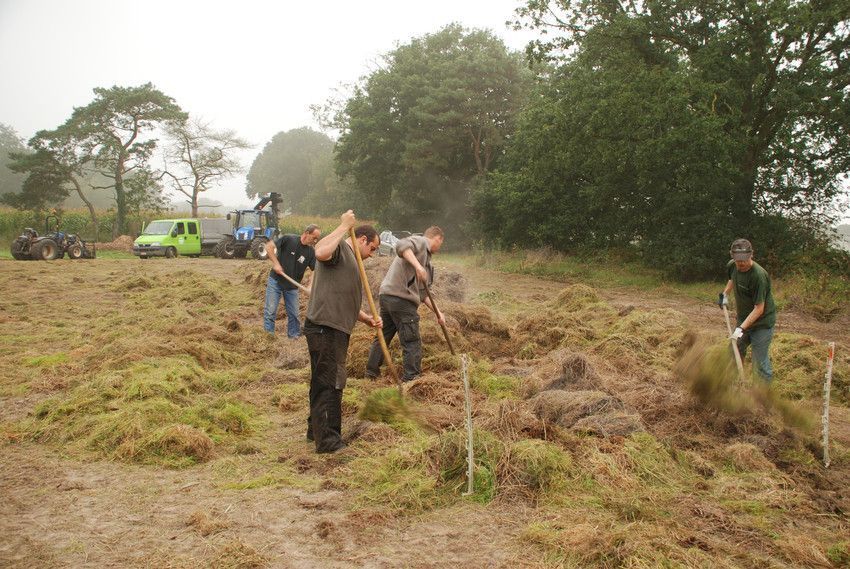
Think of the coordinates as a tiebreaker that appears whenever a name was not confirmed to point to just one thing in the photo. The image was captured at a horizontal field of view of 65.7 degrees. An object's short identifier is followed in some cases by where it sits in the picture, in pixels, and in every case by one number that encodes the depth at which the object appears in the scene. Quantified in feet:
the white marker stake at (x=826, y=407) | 14.96
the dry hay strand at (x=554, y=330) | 28.17
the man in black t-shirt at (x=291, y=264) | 27.63
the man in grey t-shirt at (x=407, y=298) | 21.39
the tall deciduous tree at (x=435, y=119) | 103.50
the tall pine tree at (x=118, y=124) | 113.60
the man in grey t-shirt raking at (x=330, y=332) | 15.52
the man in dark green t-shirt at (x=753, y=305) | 19.56
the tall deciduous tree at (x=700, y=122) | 48.93
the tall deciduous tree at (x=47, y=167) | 110.63
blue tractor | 85.51
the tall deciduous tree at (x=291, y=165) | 229.86
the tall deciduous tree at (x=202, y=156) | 143.54
